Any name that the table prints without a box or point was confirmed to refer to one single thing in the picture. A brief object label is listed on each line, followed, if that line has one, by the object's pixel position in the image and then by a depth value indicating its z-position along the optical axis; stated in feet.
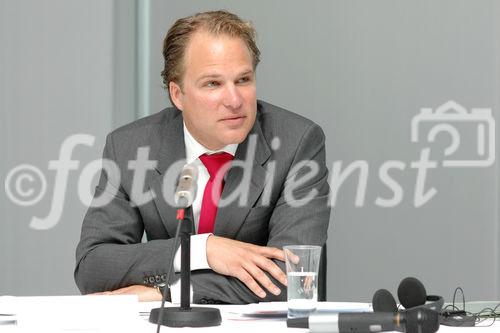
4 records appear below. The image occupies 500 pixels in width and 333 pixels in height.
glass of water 13.43
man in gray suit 15.49
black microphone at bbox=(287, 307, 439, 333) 12.85
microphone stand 13.40
